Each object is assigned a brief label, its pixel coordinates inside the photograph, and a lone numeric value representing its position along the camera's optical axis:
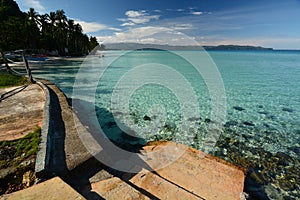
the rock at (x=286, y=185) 3.57
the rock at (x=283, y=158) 4.38
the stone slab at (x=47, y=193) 1.81
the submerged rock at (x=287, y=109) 8.73
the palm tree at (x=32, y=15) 37.63
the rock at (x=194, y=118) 7.10
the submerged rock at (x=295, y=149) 4.94
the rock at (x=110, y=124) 6.30
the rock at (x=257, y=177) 3.67
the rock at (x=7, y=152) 2.76
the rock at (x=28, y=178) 2.31
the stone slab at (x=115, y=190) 2.14
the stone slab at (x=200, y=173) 2.95
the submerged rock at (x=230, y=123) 6.65
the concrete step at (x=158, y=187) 2.52
